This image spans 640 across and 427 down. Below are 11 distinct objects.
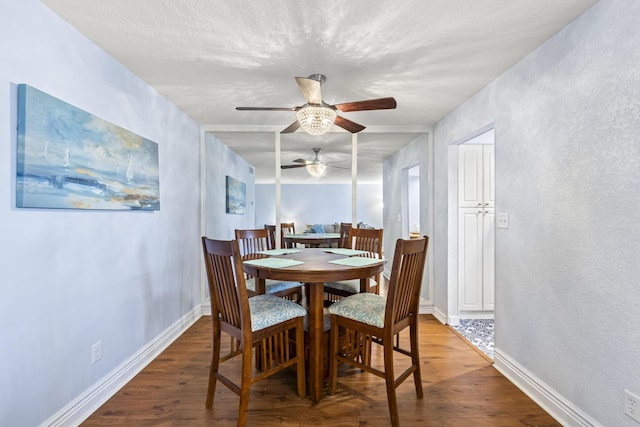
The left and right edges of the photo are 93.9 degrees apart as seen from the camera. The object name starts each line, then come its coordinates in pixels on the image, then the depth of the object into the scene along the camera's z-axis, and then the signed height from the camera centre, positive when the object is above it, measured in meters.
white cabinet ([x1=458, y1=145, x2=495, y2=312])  3.33 -0.13
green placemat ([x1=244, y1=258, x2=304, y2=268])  2.00 -0.34
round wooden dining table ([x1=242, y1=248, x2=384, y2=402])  1.85 -0.40
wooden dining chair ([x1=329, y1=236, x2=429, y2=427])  1.67 -0.62
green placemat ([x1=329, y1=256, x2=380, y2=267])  2.04 -0.33
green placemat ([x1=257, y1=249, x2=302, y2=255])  2.68 -0.34
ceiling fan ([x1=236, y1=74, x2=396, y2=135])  2.09 +0.79
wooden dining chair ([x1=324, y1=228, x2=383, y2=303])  2.73 -0.37
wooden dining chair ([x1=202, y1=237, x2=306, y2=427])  1.63 -0.63
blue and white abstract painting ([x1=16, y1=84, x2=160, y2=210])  1.43 +0.32
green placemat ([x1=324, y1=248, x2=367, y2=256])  2.72 -0.34
